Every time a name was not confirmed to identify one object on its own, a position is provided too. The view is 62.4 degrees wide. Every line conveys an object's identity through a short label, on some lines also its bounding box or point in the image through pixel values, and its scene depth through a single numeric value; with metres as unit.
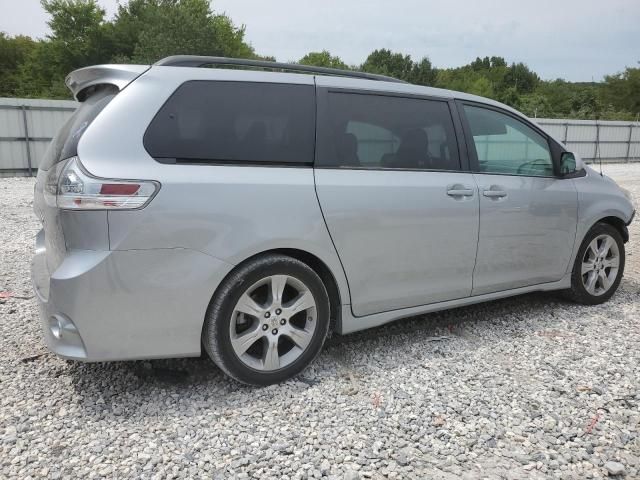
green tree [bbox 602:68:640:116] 59.41
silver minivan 2.54
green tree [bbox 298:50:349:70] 71.76
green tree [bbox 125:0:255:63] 39.44
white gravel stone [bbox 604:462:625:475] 2.32
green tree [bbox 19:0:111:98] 45.34
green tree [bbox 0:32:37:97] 51.08
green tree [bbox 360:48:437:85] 65.56
